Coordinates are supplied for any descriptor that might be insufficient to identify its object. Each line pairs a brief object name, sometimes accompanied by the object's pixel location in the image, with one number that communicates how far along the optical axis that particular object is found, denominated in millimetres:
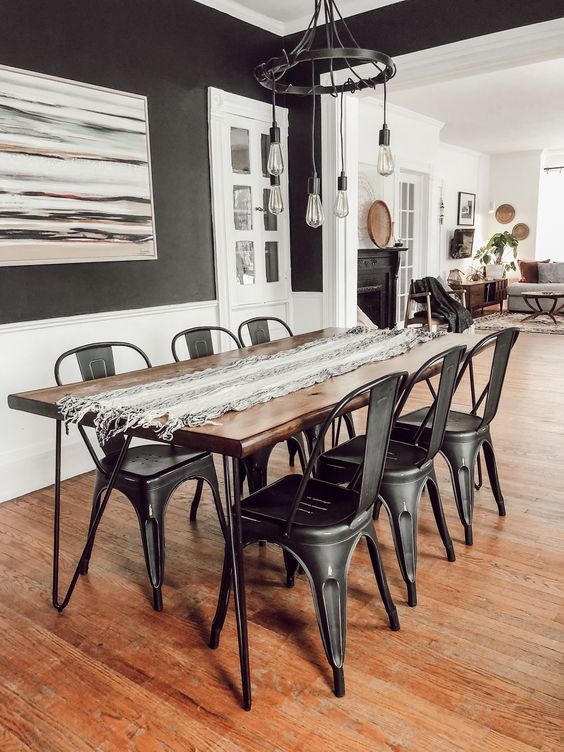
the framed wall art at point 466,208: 10915
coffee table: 9438
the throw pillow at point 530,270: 10945
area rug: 8695
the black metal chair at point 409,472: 2252
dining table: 1747
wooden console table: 10159
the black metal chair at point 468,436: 2662
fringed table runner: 1918
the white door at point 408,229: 8391
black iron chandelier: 2207
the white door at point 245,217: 4379
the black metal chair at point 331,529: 1816
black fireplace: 6953
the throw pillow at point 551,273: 10797
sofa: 10217
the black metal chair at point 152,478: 2260
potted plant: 11367
